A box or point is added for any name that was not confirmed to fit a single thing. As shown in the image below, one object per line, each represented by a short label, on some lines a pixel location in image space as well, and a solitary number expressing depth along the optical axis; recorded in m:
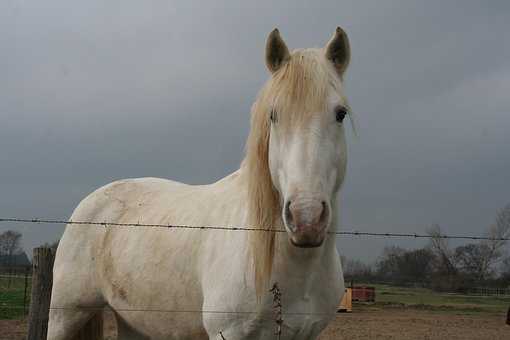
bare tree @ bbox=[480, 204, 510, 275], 23.95
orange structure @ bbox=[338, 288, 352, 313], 21.80
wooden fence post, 3.22
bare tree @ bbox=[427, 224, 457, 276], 19.28
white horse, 2.50
